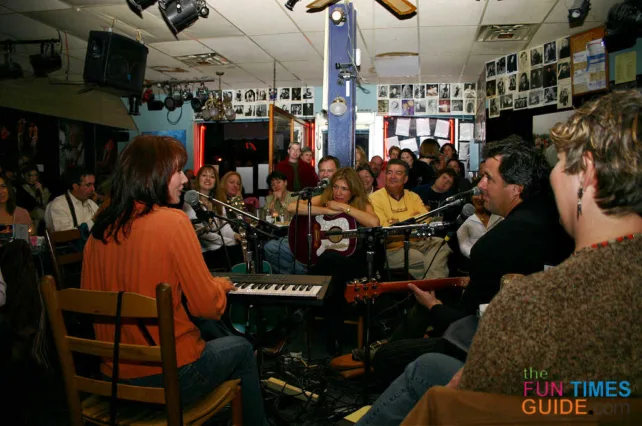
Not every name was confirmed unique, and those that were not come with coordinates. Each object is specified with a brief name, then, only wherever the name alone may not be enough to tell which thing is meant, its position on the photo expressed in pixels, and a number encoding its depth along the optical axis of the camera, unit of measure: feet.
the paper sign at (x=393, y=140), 31.32
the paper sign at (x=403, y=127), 31.12
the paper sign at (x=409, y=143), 31.07
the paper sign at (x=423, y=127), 30.94
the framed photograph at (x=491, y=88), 24.72
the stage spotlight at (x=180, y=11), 14.23
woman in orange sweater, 5.13
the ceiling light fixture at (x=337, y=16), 14.98
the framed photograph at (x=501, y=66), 23.93
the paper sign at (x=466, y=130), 30.71
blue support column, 16.19
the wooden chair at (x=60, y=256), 7.15
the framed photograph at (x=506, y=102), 23.66
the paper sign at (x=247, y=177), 33.24
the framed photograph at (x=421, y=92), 30.76
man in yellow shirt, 12.73
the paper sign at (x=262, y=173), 33.46
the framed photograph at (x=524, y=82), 22.39
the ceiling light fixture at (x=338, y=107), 15.92
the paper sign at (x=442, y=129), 30.94
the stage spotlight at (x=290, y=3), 13.19
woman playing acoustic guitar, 11.09
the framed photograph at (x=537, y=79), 21.58
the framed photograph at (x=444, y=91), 30.58
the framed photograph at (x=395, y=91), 31.01
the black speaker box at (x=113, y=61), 17.08
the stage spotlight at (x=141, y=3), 13.75
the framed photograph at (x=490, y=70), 24.67
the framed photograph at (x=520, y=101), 22.72
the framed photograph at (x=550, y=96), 20.90
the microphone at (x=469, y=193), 7.90
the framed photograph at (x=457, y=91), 30.35
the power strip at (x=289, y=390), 8.73
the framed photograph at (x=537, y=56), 21.49
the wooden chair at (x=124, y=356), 4.39
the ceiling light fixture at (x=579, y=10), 14.26
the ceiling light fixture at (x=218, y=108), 29.22
